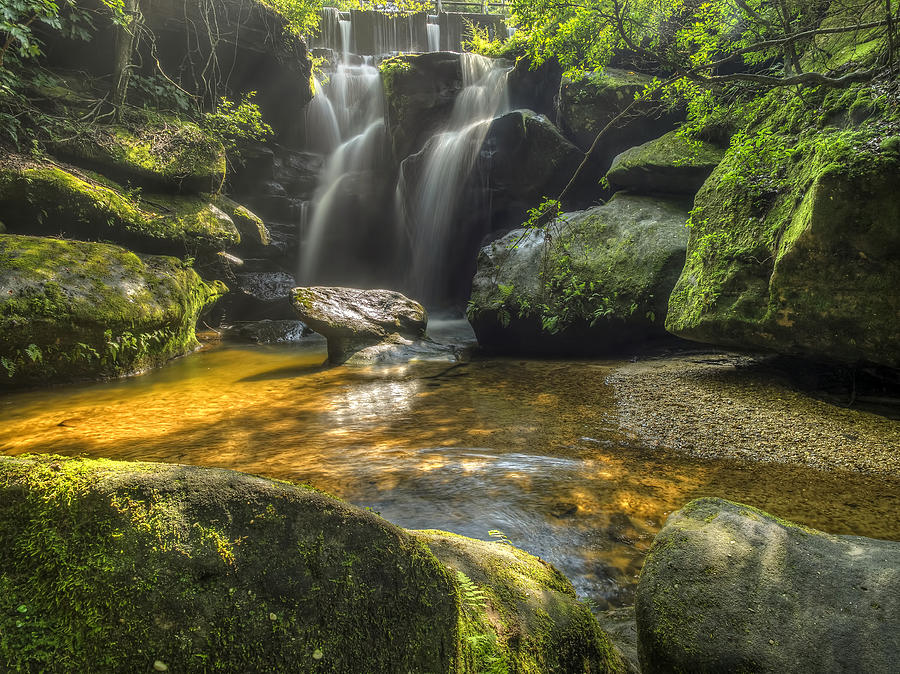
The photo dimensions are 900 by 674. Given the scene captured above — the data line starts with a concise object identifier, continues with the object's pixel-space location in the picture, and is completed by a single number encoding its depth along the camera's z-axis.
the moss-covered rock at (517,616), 1.22
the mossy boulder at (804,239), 3.95
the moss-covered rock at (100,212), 7.26
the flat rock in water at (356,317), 8.49
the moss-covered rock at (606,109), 10.43
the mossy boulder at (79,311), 5.85
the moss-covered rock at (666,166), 7.64
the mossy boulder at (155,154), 8.45
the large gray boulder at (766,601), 1.47
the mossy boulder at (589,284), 7.38
